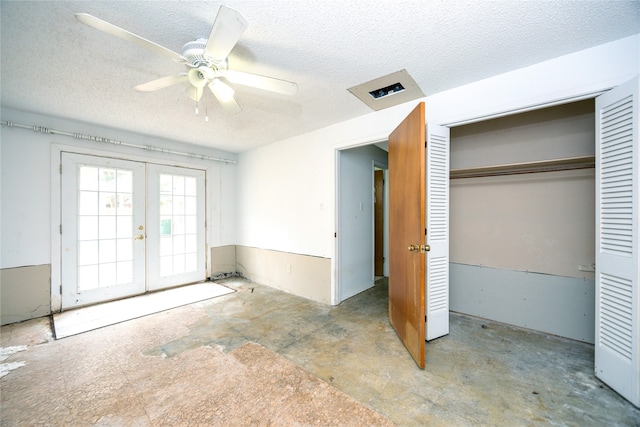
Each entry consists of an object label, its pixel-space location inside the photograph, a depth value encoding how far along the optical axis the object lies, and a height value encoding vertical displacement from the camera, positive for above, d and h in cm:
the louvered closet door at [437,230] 234 -17
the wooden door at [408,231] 196 -17
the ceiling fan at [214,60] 120 +92
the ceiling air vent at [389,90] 220 +119
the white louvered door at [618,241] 154 -18
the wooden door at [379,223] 485 -21
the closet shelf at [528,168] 220 +46
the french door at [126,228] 320 -24
